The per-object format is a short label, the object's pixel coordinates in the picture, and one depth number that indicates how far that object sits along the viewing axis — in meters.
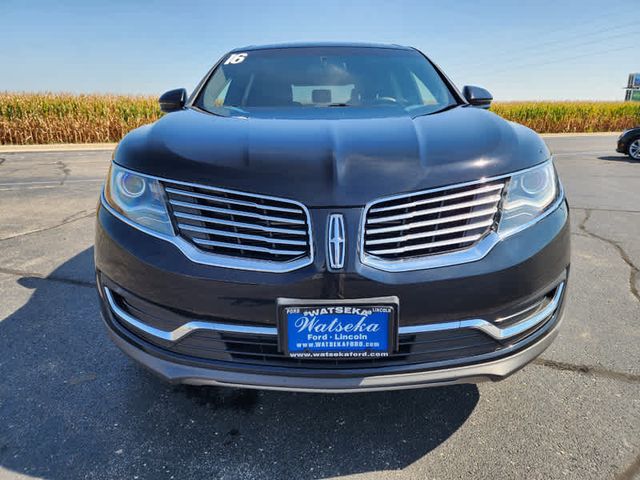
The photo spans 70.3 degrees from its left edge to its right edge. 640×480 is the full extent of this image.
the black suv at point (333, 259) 1.41
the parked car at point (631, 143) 11.05
